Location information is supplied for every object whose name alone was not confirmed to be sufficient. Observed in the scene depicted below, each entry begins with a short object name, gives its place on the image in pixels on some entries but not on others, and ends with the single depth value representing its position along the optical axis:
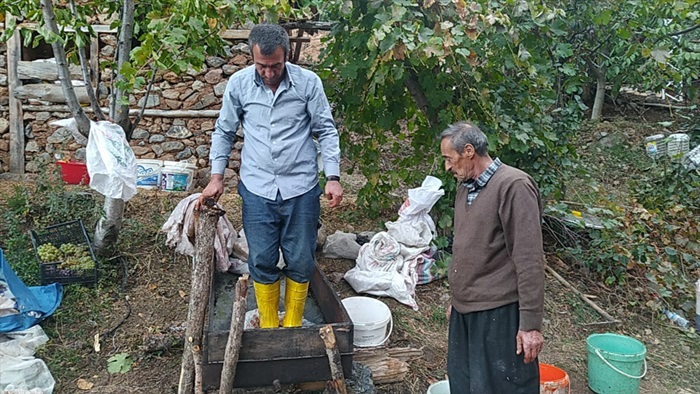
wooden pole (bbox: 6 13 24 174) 6.83
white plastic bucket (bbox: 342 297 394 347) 3.88
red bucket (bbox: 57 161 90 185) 6.63
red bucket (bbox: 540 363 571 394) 3.36
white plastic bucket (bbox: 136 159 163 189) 6.60
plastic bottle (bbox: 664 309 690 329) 5.13
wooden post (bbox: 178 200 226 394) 3.15
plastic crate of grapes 4.34
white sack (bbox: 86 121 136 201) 3.99
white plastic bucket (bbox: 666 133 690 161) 7.97
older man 2.45
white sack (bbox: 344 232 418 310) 4.77
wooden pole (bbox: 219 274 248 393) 3.02
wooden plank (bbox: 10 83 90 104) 6.79
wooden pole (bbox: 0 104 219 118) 7.01
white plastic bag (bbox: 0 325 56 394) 3.35
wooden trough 3.21
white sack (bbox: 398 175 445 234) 5.00
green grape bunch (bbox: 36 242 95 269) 4.43
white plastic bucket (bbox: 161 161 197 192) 6.64
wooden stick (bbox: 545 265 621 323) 5.00
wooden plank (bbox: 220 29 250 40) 6.92
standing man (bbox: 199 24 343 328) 3.26
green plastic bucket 3.80
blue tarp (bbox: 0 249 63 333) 3.71
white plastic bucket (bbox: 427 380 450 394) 3.37
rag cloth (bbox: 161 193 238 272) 4.51
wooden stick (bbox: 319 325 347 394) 3.12
